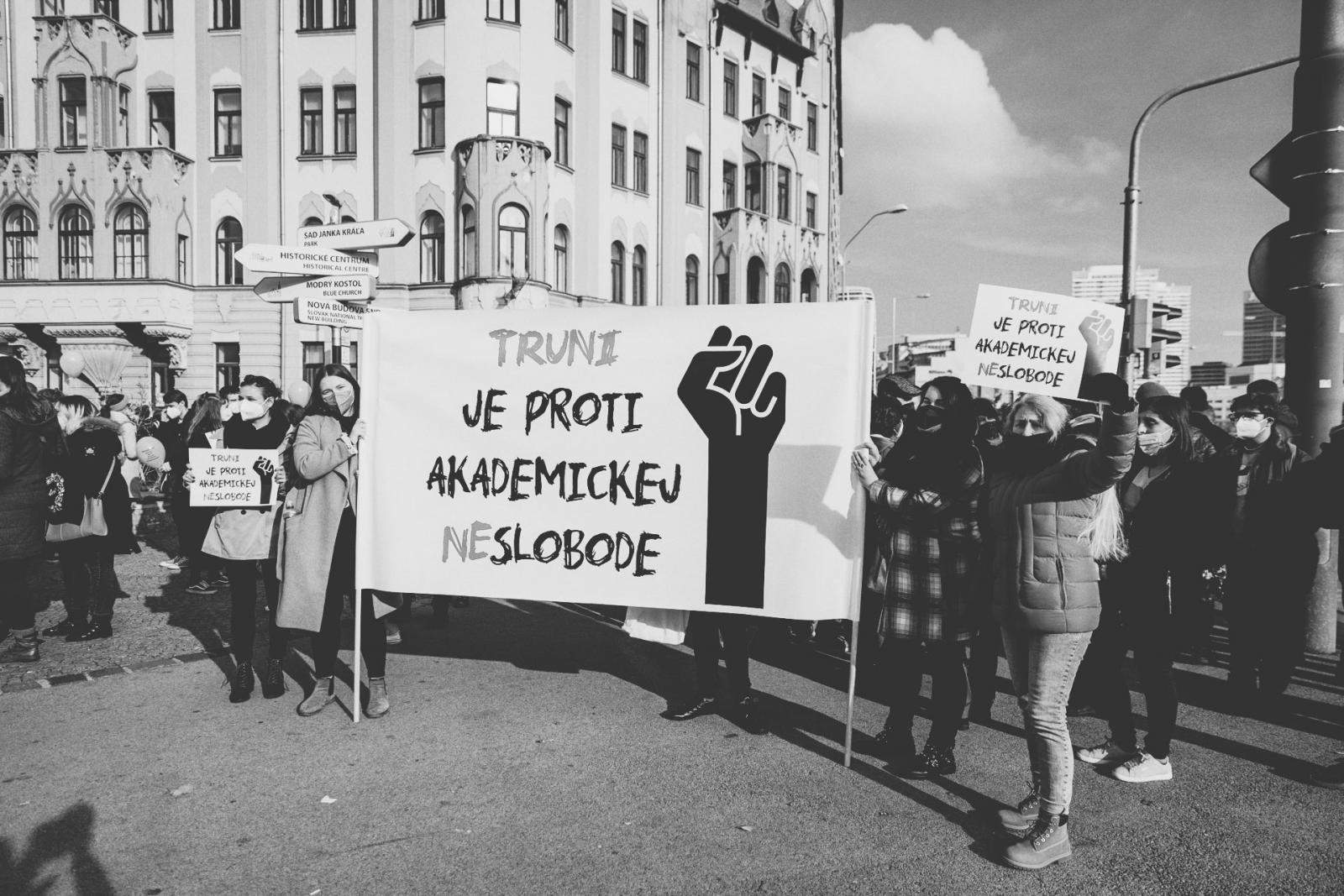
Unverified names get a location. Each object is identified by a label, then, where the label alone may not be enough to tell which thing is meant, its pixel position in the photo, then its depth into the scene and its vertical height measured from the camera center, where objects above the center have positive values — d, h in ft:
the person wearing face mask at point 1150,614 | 13.76 -3.08
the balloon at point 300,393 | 17.40 +0.27
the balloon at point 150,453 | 32.78 -1.73
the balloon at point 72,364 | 35.53 +1.60
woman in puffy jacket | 11.17 -2.19
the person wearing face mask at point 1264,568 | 17.01 -2.87
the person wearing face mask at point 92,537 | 21.62 -2.93
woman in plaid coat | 13.28 -2.00
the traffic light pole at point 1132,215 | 33.82 +8.30
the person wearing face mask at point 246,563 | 17.01 -2.95
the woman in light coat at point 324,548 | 16.02 -2.54
